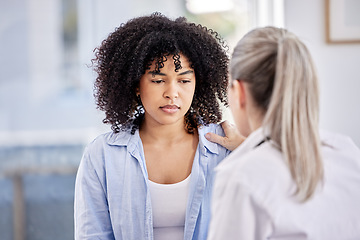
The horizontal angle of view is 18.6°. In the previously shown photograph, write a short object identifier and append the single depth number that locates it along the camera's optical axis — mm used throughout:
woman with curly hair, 2567
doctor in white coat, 2169
